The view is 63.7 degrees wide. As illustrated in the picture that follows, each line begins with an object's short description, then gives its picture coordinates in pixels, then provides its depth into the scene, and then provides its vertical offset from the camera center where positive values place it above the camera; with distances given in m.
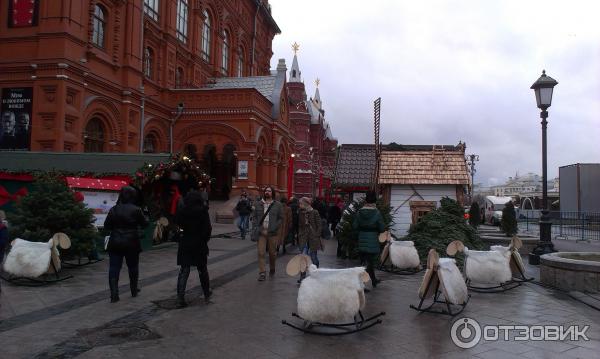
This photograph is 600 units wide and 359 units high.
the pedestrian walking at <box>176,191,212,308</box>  7.17 -0.47
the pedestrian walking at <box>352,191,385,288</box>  8.33 -0.34
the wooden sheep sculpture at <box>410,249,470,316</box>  6.48 -0.99
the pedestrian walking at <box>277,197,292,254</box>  12.92 -0.47
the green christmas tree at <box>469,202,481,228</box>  22.02 -0.16
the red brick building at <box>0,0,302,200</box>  19.36 +5.89
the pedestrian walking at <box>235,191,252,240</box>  18.80 -0.20
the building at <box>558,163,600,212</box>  31.09 +1.79
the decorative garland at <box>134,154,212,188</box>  13.38 +1.02
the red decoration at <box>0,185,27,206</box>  13.11 +0.19
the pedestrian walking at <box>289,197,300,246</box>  15.98 -0.24
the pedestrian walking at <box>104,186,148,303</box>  7.30 -0.48
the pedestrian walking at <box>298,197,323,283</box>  10.28 -0.45
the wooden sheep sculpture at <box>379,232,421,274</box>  10.18 -0.97
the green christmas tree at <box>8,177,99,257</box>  9.47 -0.30
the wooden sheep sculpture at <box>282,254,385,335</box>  5.58 -1.03
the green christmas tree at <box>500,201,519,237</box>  16.41 -0.27
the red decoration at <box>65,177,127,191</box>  12.27 +0.54
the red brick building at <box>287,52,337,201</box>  54.41 +10.96
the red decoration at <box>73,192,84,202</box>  10.25 +0.14
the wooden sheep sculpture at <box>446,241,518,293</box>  8.38 -0.99
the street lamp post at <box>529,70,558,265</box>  11.84 +1.27
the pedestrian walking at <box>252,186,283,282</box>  9.91 -0.41
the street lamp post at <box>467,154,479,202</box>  57.38 +6.07
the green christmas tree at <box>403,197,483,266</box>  11.01 -0.46
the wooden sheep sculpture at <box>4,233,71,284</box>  8.16 -0.96
